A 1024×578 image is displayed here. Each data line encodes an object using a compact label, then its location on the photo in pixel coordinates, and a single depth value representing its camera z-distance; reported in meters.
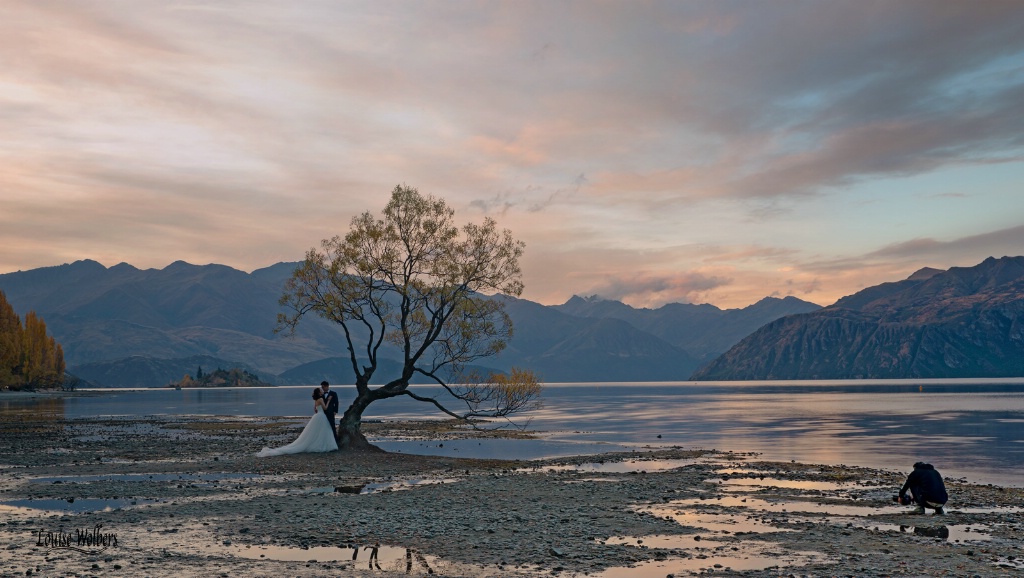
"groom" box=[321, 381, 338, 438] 50.02
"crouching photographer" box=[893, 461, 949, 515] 30.20
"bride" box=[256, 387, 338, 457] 50.50
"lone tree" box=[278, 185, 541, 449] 54.75
